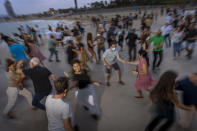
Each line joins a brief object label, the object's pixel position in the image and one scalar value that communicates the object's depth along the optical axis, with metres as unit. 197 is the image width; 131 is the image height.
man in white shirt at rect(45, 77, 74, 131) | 1.65
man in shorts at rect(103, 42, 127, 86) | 3.55
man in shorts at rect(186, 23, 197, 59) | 4.71
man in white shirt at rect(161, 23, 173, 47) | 6.35
